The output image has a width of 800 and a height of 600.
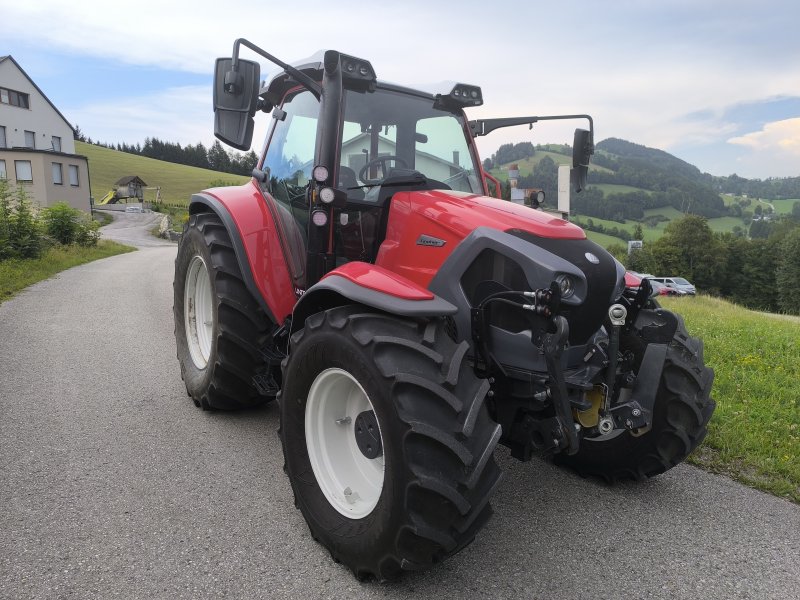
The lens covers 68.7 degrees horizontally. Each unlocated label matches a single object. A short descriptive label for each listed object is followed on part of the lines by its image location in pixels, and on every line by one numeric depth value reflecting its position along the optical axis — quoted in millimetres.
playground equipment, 60562
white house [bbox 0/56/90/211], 34969
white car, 41578
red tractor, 2244
